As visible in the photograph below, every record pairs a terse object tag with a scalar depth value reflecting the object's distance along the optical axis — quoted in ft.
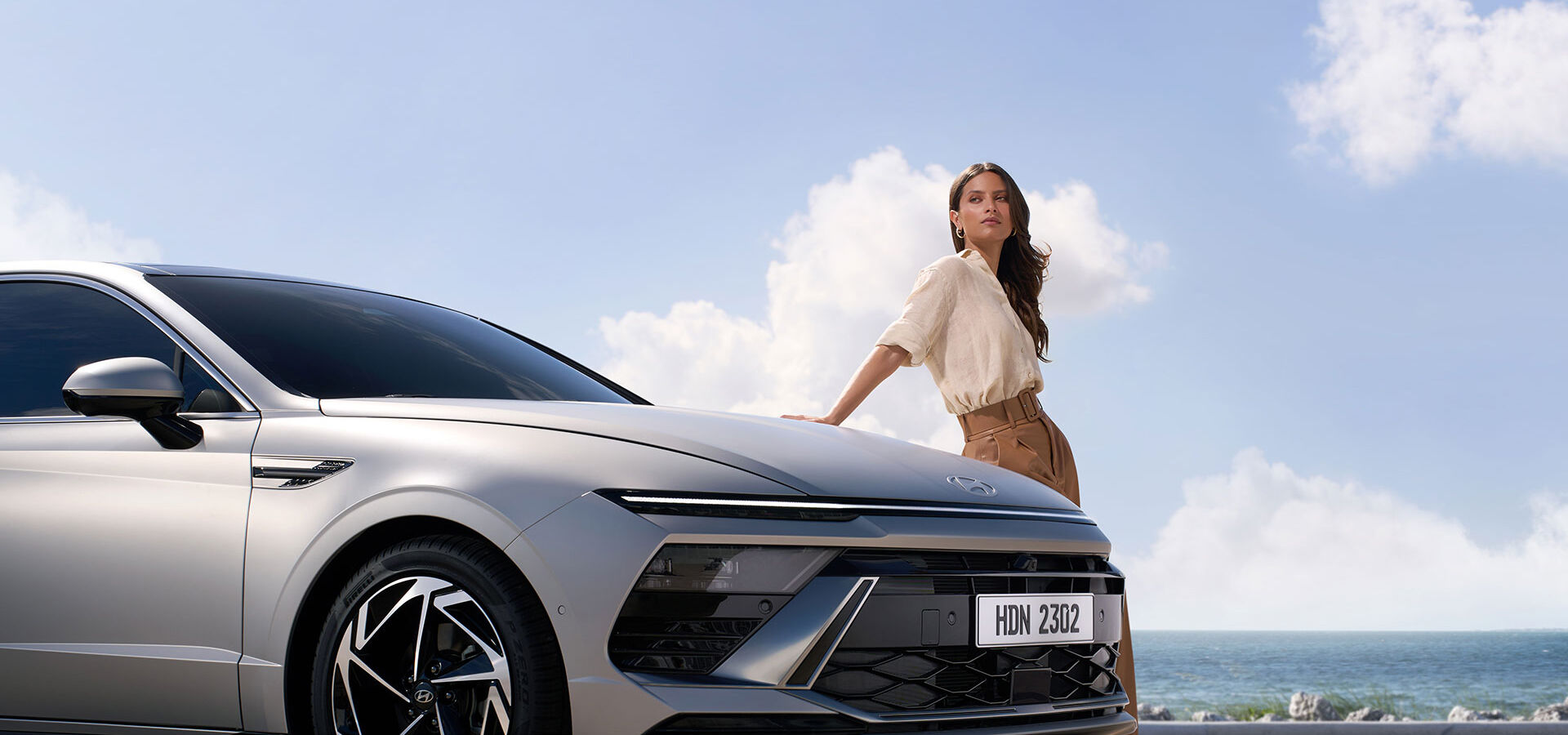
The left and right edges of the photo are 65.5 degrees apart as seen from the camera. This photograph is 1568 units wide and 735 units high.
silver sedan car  7.64
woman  12.94
